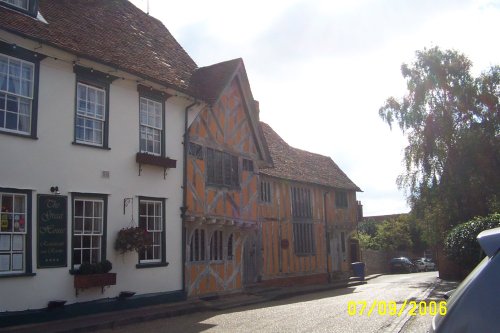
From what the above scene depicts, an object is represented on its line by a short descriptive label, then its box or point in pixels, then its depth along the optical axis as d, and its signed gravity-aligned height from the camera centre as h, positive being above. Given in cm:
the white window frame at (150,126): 1479 +354
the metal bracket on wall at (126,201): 1370 +115
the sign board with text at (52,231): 1148 +33
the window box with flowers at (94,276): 1195 -79
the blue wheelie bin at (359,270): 2977 -202
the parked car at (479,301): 266 -37
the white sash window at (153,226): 1440 +48
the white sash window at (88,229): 1241 +39
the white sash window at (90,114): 1285 +344
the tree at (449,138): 2584 +530
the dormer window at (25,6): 1224 +604
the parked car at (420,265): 5087 -314
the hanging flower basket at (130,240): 1310 +7
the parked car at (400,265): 4484 -271
